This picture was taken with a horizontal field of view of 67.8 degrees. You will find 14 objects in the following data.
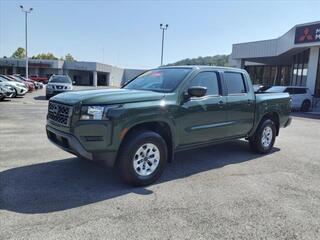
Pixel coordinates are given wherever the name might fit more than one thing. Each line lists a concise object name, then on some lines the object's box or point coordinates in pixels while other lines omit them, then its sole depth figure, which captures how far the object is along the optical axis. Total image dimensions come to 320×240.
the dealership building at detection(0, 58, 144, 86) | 51.44
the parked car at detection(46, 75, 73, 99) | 16.46
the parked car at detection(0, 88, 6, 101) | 13.45
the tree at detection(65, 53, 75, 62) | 104.34
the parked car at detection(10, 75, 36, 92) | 22.94
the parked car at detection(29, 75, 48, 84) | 44.16
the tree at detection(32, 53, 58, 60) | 96.96
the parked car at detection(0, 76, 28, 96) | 15.64
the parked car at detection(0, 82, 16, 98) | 14.06
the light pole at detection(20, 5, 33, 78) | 33.91
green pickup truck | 3.36
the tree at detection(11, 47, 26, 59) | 87.93
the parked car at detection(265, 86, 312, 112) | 15.06
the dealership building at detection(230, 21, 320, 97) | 17.35
